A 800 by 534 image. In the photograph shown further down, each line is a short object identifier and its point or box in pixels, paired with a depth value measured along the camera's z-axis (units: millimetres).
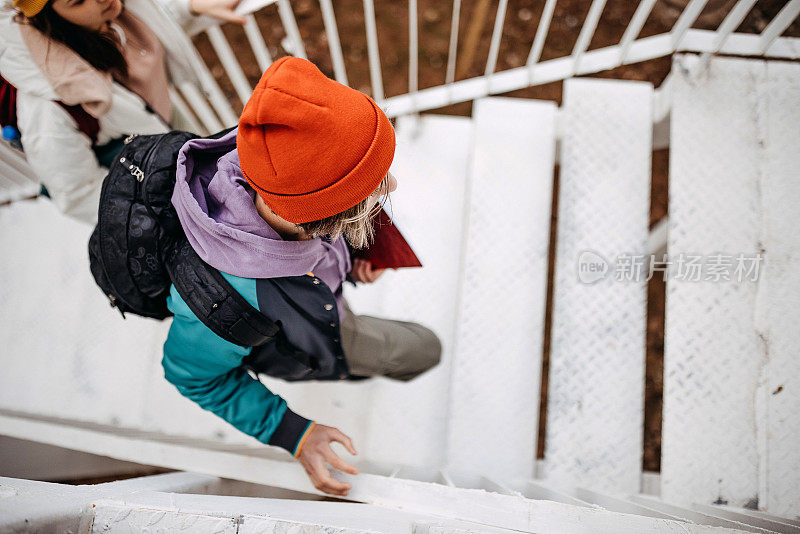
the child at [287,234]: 794
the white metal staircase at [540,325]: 1425
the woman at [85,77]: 1263
